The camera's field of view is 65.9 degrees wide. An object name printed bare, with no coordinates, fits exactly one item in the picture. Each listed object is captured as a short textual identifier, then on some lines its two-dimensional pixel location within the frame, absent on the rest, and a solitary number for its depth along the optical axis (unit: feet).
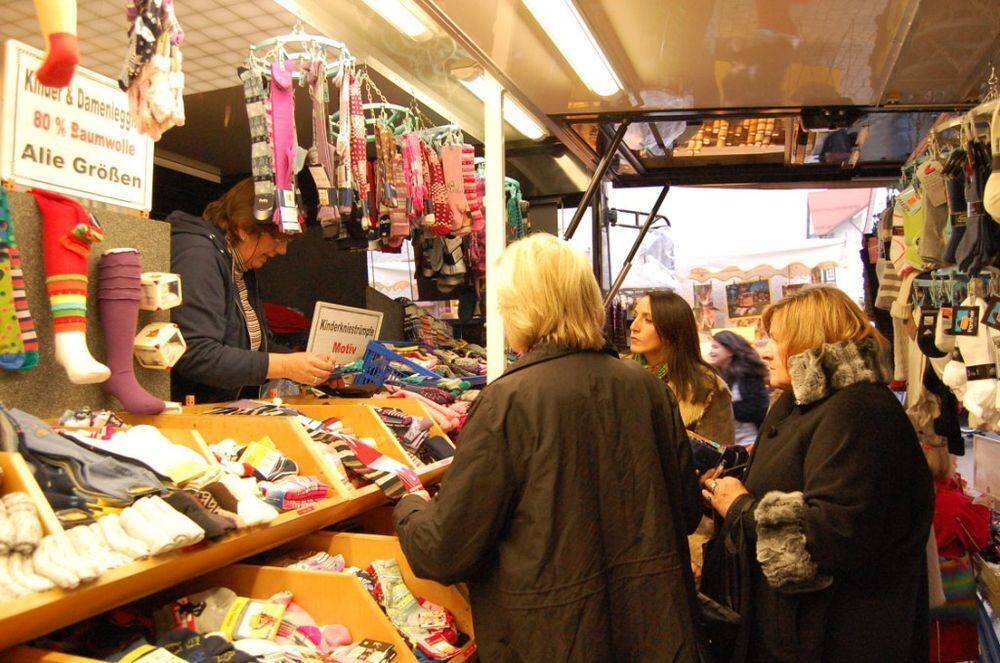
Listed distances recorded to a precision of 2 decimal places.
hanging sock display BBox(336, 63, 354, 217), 9.89
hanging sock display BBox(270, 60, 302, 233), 8.95
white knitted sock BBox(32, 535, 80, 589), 4.02
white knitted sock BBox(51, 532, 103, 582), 4.11
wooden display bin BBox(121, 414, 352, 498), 6.63
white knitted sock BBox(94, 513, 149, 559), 4.50
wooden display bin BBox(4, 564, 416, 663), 5.84
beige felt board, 6.35
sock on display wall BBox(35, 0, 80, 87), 4.59
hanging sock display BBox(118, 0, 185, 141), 6.46
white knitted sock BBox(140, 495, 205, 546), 4.71
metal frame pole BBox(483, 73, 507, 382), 10.50
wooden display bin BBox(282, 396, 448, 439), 9.02
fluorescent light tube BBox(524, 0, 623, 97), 8.99
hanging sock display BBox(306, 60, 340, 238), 9.64
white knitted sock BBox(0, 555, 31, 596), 3.89
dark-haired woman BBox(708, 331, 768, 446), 14.71
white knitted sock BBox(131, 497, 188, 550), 4.65
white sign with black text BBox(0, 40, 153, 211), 6.46
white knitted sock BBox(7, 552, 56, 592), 3.97
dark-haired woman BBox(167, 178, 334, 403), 8.52
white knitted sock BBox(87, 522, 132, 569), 4.40
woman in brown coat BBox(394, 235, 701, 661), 5.56
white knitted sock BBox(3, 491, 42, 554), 4.09
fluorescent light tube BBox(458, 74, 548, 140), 11.46
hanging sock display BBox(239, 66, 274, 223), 8.96
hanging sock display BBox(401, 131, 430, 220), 11.78
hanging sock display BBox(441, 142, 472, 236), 12.83
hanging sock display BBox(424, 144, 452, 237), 12.57
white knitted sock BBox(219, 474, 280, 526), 5.35
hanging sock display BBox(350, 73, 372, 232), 10.16
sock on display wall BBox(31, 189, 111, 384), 6.30
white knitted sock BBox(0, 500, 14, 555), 4.03
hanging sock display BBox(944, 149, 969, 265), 9.89
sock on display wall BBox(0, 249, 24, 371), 5.77
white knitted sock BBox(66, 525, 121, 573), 4.28
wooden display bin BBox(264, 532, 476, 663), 6.59
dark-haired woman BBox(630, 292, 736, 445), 10.29
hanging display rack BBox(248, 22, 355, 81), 9.34
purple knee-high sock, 6.94
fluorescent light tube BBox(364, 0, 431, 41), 8.97
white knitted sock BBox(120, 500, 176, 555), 4.56
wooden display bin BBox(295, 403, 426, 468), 7.95
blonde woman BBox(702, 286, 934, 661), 6.58
